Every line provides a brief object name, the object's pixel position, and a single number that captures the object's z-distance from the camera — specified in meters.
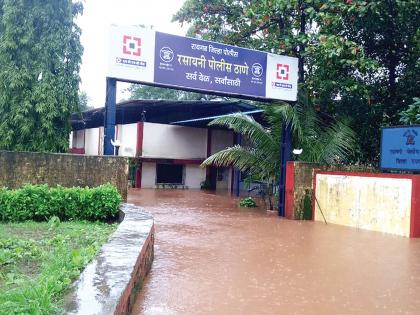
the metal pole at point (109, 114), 9.95
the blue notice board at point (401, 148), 9.42
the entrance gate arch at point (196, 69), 9.84
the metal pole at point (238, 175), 20.58
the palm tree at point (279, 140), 12.34
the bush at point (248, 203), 14.76
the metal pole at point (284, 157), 12.17
